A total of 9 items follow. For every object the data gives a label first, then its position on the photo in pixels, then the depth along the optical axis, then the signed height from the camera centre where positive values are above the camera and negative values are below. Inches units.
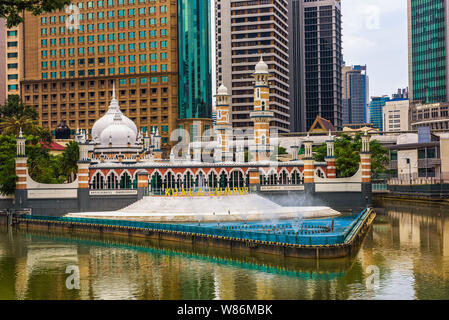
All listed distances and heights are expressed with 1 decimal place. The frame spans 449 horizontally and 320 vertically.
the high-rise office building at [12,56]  6510.8 +1195.5
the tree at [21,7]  1144.2 +302.5
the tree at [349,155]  3713.1 +55.8
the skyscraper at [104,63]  6205.7 +1073.4
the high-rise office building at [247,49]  6860.2 +1300.7
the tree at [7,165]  3006.9 +14.9
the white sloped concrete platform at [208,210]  2719.0 -206.2
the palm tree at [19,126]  3996.1 +273.1
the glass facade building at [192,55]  6181.1 +1107.7
